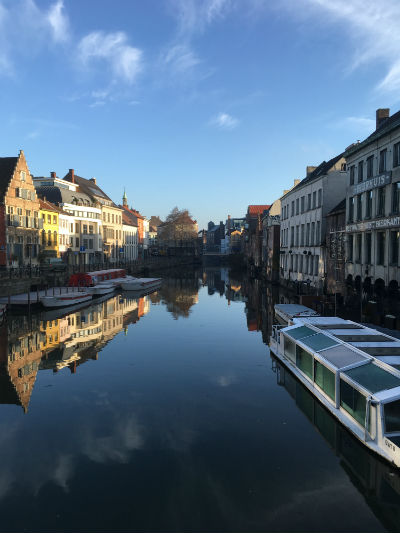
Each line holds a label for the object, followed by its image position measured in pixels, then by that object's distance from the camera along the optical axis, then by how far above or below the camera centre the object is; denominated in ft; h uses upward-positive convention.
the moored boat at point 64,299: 116.67 -14.05
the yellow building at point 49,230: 184.75 +12.53
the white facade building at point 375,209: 80.53 +10.21
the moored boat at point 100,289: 145.41 -13.64
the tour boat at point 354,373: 32.37 -12.31
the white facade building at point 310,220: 129.29 +12.61
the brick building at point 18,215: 153.48 +16.91
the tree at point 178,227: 432.25 +30.15
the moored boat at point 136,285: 171.63 -13.89
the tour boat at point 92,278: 152.76 -10.20
